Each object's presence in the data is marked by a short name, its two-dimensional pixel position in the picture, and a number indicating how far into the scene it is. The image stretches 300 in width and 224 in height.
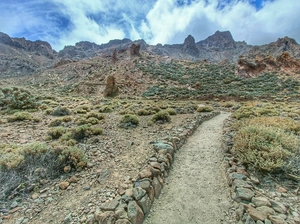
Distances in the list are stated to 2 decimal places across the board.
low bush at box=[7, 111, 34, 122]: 8.94
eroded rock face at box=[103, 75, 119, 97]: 28.38
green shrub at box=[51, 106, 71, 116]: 11.41
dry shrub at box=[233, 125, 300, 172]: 3.84
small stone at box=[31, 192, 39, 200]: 3.35
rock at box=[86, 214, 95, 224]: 2.66
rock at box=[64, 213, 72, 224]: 2.80
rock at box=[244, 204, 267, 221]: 2.52
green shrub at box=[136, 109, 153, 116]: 11.13
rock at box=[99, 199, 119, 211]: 2.84
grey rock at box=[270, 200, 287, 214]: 2.71
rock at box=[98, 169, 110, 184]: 3.95
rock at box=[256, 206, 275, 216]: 2.62
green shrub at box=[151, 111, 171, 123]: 9.14
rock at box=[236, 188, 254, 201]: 3.09
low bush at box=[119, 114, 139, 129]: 8.51
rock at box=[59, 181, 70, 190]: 3.69
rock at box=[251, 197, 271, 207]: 2.84
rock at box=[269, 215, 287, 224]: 2.40
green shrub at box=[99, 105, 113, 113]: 13.11
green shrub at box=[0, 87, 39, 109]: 12.87
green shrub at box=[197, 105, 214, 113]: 13.53
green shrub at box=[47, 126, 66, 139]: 6.65
